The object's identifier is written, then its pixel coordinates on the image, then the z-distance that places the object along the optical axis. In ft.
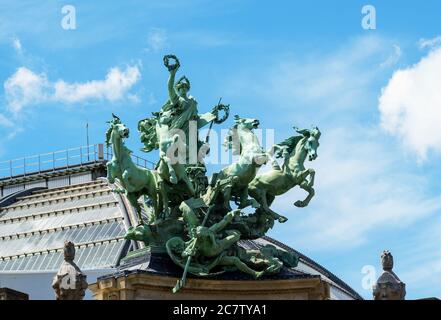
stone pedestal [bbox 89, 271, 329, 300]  195.21
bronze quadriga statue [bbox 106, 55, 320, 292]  197.98
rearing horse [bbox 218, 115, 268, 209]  202.80
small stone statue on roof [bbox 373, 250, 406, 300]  187.11
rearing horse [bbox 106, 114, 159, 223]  195.62
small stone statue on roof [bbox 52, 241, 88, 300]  177.44
